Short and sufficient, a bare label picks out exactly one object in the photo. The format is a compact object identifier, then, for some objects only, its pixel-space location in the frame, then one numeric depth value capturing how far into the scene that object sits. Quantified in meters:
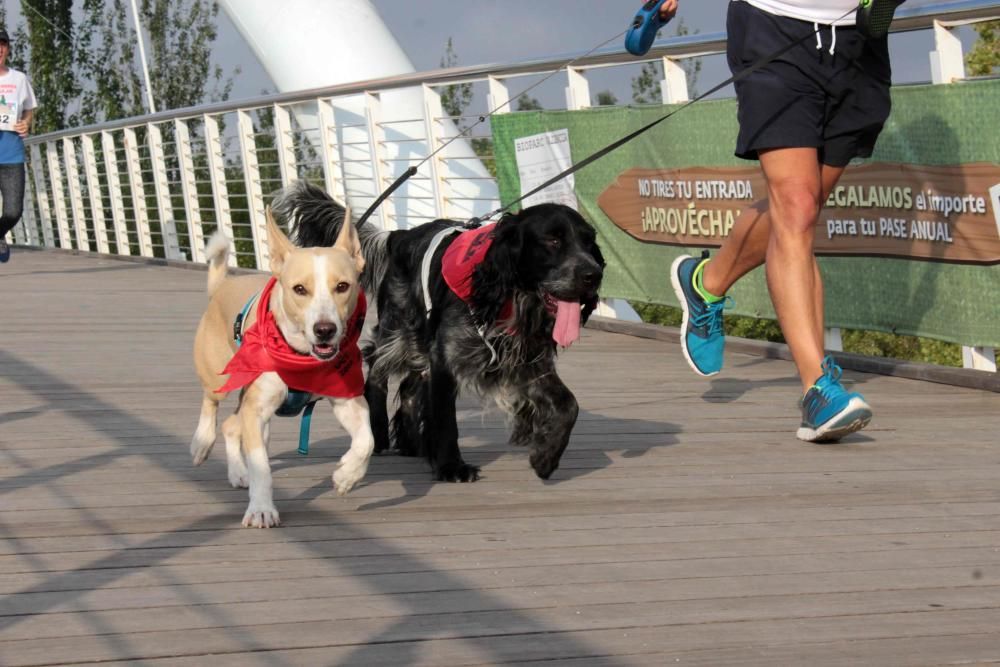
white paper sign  13.89
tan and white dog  6.34
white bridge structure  12.35
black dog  7.18
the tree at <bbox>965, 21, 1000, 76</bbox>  21.63
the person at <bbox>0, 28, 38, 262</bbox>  19.39
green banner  9.56
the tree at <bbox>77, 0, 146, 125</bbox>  53.15
